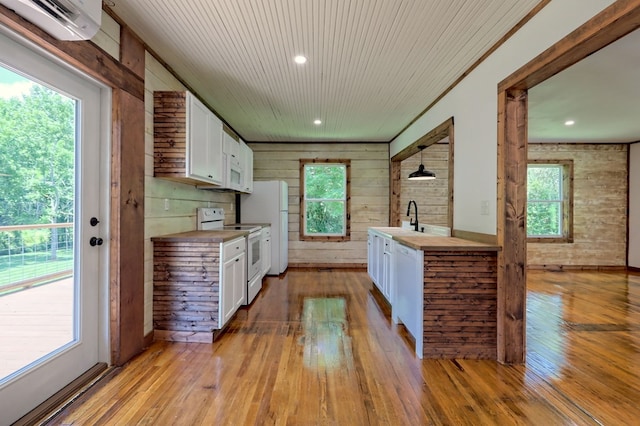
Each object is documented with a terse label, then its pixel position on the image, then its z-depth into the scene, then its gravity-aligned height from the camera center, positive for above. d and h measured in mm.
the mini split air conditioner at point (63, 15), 1468 +960
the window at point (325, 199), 6301 +252
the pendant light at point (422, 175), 4223 +515
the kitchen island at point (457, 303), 2475 -720
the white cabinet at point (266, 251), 4801 -650
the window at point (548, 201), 6281 +255
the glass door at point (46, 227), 1646 -116
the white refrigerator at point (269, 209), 5477 +27
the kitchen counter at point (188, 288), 2785 -702
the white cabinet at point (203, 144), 2830 +670
